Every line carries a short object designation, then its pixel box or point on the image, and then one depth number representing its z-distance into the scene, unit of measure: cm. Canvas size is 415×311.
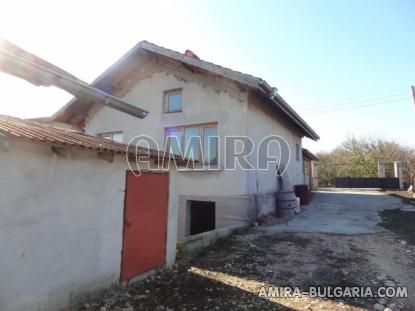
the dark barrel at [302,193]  1406
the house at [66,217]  362
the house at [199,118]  935
